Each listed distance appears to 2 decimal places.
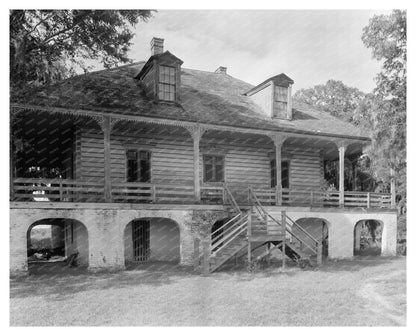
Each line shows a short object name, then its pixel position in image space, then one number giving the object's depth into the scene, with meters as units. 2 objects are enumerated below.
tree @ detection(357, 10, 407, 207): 14.58
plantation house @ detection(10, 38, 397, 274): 15.38
